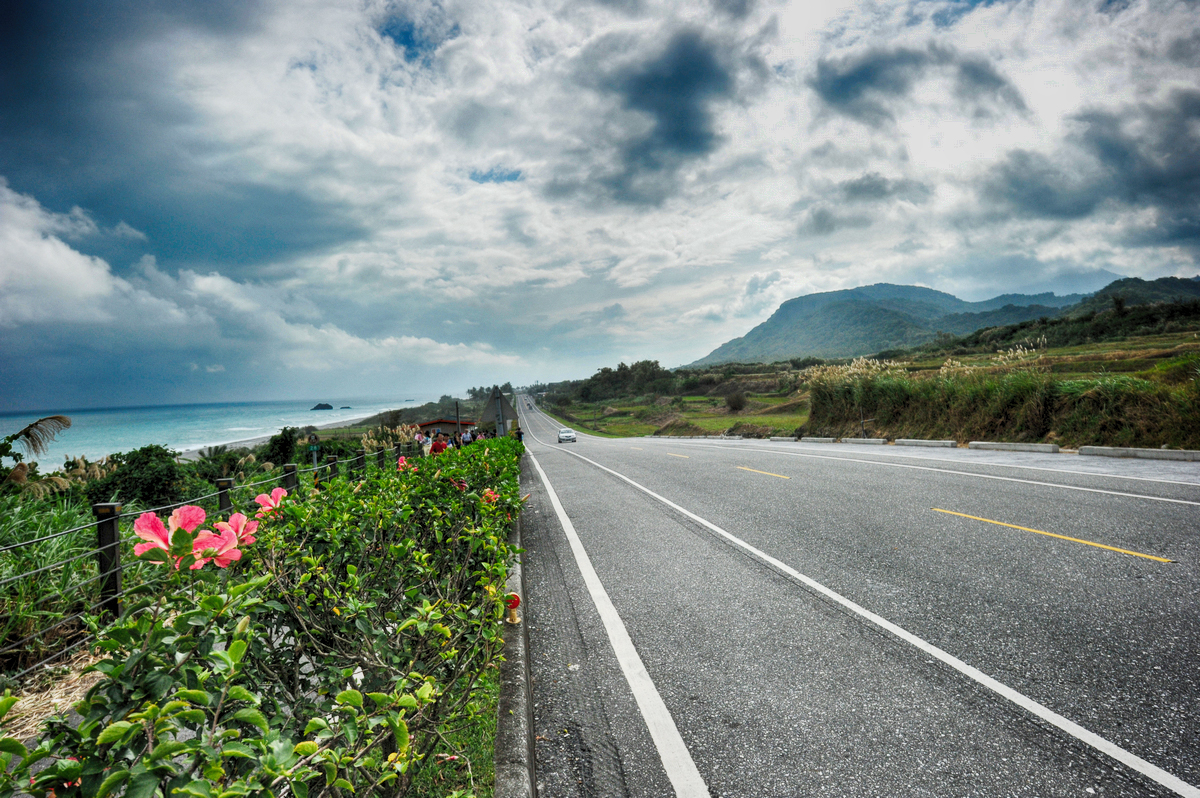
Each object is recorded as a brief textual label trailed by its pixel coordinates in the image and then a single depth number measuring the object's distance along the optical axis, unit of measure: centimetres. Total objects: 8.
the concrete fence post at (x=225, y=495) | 573
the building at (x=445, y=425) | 3799
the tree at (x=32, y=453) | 675
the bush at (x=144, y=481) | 755
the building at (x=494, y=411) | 2856
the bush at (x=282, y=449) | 1275
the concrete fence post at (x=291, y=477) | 707
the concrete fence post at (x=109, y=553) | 431
